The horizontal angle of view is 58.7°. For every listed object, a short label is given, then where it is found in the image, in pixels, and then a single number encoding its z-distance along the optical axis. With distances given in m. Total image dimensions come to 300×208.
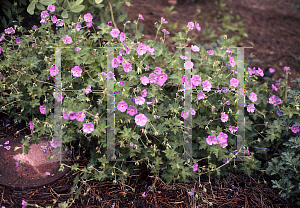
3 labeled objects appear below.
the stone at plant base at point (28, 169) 1.92
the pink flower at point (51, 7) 2.37
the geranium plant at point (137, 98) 1.92
